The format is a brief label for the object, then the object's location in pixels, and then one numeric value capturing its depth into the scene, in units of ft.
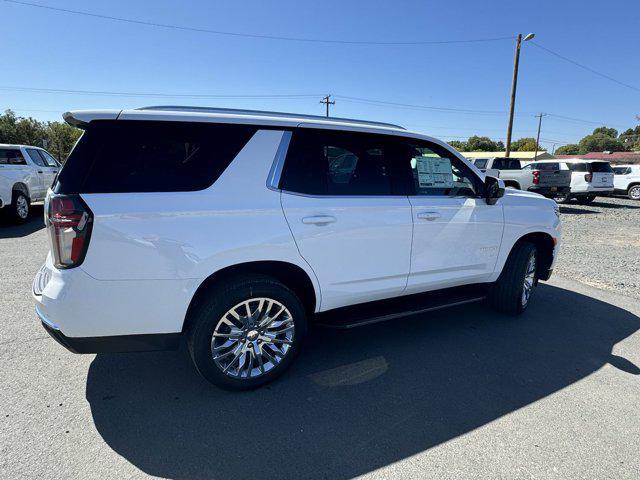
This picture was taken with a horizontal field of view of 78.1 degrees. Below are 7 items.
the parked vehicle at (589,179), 52.42
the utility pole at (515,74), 69.67
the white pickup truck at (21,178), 30.27
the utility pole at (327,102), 160.76
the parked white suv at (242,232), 7.65
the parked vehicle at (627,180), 62.49
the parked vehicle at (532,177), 48.11
